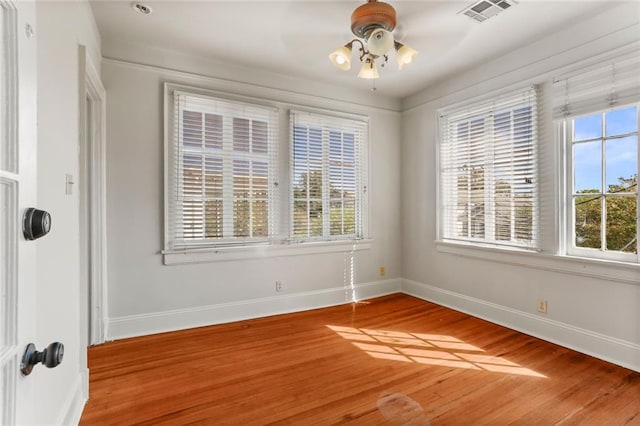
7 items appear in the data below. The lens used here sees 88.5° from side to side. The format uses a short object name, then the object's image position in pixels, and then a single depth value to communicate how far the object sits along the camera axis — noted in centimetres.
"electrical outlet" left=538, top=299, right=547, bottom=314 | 296
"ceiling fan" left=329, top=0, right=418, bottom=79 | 218
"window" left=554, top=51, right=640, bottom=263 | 248
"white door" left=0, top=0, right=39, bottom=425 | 60
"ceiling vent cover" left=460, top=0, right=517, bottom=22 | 240
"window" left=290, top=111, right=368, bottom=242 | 381
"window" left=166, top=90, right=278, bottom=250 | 321
